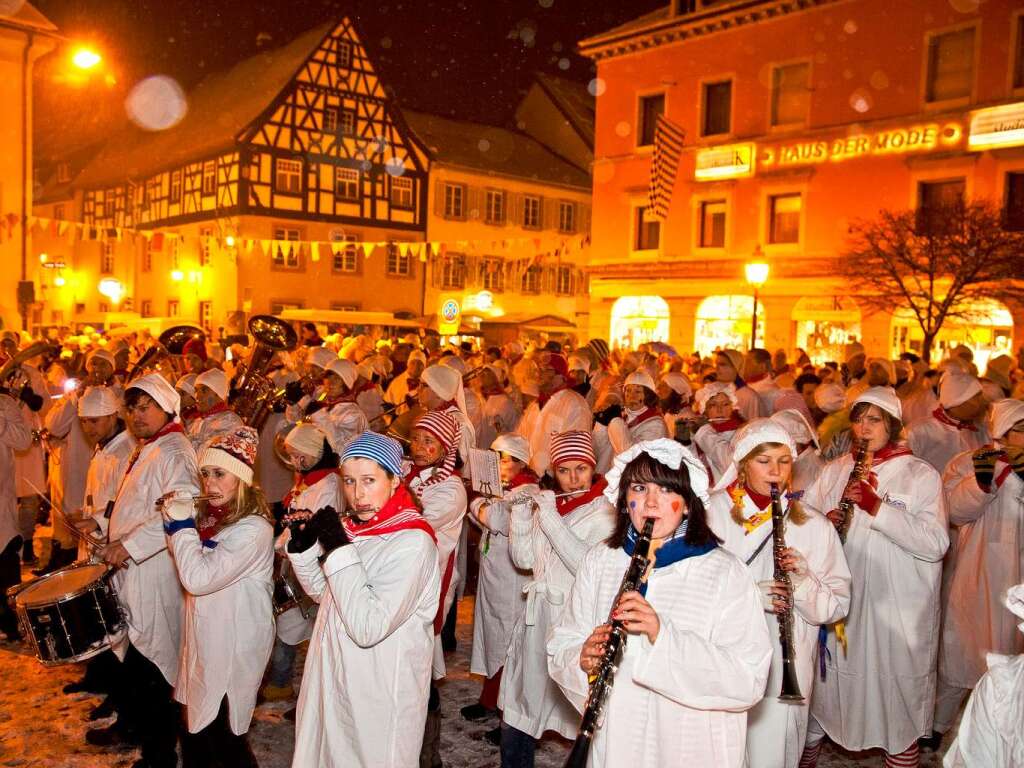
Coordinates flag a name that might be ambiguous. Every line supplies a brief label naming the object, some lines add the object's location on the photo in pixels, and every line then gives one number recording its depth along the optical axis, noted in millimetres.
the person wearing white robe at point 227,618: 4340
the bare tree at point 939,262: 19219
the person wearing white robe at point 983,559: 5438
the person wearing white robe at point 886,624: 4852
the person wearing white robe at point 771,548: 4051
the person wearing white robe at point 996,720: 2518
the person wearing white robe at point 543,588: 4492
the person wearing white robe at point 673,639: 2846
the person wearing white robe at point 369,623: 3531
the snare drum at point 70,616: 4590
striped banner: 24875
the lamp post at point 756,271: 18984
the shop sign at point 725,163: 27141
